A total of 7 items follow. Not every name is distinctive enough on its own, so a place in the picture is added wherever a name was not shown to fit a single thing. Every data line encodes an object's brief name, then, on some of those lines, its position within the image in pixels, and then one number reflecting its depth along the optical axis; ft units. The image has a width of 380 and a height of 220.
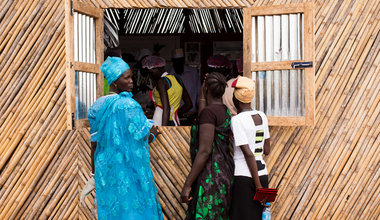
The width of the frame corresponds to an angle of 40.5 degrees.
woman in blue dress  12.84
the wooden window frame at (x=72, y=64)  14.39
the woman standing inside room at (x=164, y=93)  18.16
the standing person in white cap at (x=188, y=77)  21.74
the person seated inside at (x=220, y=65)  18.90
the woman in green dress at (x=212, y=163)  13.19
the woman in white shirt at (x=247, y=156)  13.00
